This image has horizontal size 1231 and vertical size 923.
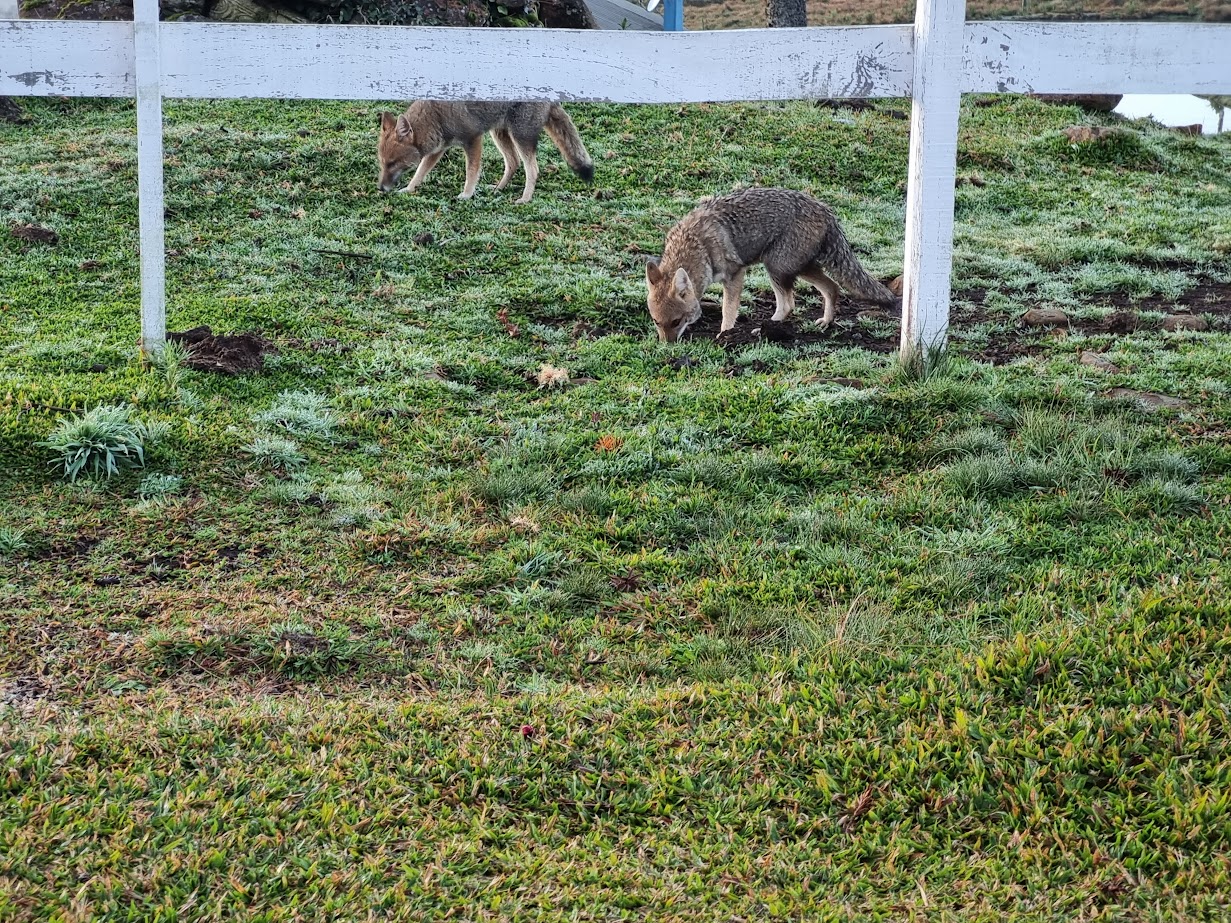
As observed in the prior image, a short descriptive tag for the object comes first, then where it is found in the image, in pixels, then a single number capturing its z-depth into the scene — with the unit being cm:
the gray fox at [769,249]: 796
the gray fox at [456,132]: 1111
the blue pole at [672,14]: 1856
